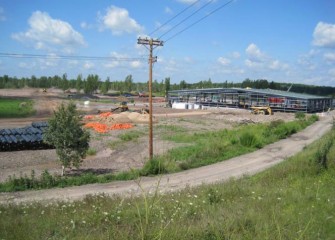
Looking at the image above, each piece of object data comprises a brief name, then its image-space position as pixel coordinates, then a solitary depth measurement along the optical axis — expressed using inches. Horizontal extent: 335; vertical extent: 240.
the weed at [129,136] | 1599.4
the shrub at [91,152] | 1287.6
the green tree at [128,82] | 6787.4
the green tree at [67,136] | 943.7
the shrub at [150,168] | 976.3
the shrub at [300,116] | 2432.3
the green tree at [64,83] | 6865.2
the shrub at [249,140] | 1438.1
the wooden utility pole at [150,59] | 1047.0
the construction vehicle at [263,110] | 2829.0
